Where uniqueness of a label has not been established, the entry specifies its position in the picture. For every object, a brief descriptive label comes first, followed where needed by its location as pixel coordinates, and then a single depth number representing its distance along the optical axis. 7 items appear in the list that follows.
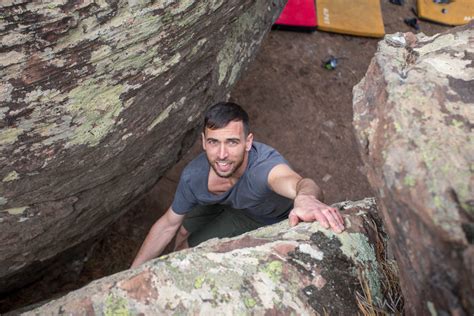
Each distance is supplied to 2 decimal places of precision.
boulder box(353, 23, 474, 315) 1.83
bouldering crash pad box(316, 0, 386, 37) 6.72
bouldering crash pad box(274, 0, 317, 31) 6.57
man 3.54
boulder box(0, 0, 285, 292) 2.69
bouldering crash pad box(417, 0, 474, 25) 7.12
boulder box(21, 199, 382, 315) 2.40
